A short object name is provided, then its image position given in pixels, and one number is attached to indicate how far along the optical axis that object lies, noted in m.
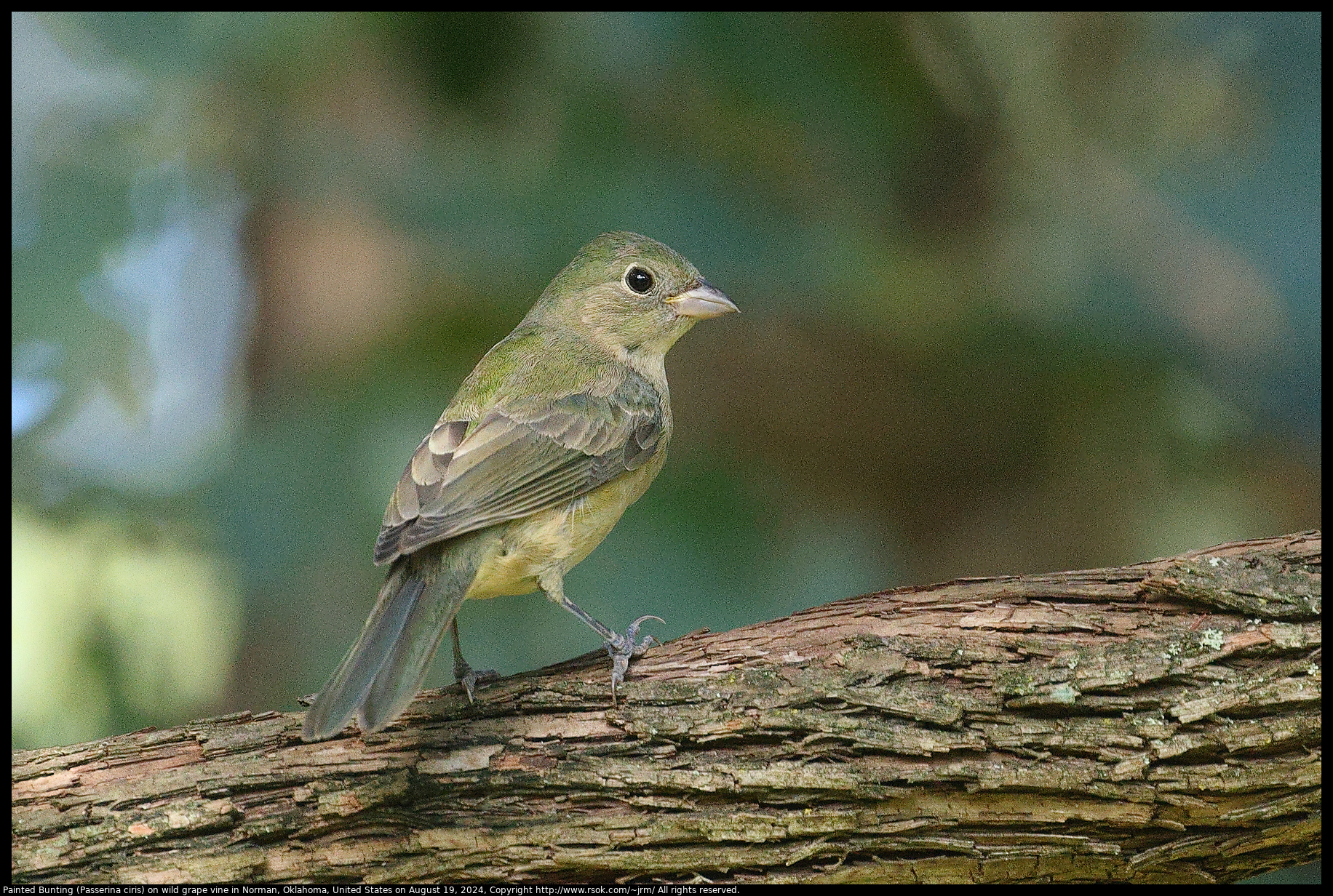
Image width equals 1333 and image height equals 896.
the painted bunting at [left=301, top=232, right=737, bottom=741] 6.14
